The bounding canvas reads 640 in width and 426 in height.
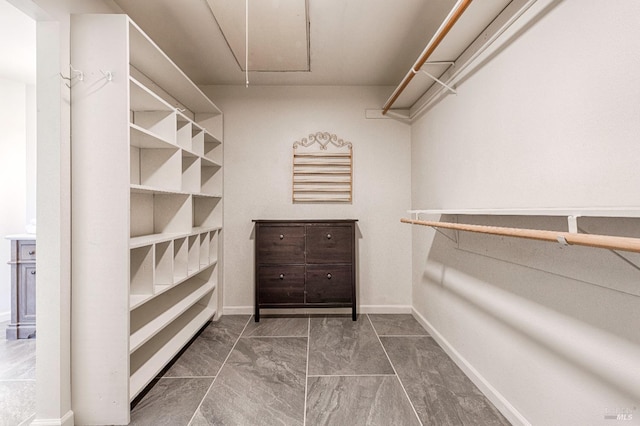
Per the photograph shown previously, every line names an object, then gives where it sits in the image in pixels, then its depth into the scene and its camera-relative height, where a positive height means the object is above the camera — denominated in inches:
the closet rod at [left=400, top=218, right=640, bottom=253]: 28.8 -2.9
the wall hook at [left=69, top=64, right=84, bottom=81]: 61.4 +29.7
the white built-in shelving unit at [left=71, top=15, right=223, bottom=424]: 62.0 -1.9
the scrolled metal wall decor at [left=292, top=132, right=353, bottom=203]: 130.5 +19.8
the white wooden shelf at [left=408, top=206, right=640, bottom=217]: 31.9 +0.2
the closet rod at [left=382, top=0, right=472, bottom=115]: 55.9 +39.2
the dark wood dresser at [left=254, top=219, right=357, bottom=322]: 117.3 -18.9
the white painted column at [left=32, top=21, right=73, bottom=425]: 58.7 -1.9
